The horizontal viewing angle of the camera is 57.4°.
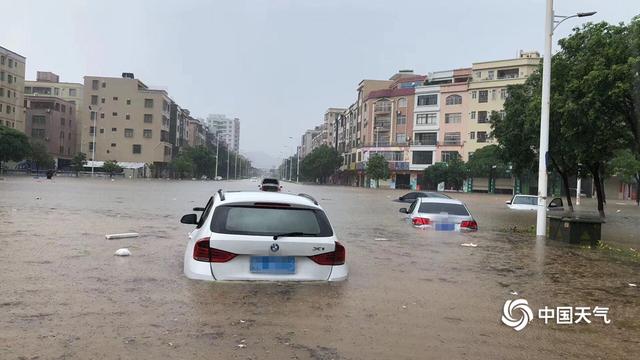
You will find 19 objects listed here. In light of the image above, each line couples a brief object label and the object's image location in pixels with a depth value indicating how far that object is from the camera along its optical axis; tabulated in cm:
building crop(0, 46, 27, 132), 8381
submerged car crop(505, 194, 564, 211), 3361
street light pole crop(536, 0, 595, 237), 1539
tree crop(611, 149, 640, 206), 5184
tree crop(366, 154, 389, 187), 8481
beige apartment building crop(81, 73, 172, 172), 10338
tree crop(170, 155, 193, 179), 10888
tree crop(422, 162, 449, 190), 7756
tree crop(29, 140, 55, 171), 8381
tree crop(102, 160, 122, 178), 9162
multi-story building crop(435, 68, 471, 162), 8169
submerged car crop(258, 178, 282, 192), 3416
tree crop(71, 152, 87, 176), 9238
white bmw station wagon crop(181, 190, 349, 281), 657
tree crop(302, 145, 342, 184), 11602
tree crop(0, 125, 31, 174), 7056
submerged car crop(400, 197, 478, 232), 1570
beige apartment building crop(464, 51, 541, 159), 7631
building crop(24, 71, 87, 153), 11856
